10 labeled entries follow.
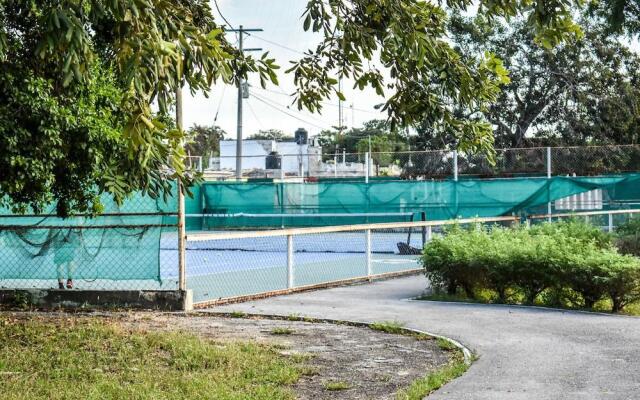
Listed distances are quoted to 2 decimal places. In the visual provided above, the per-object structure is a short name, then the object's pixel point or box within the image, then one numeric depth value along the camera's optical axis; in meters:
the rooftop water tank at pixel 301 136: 74.06
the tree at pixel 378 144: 92.09
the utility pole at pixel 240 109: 50.91
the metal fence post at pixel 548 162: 31.09
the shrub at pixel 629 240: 18.44
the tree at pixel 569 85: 46.25
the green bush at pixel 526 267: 12.12
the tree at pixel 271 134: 122.25
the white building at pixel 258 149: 75.88
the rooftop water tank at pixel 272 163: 54.50
